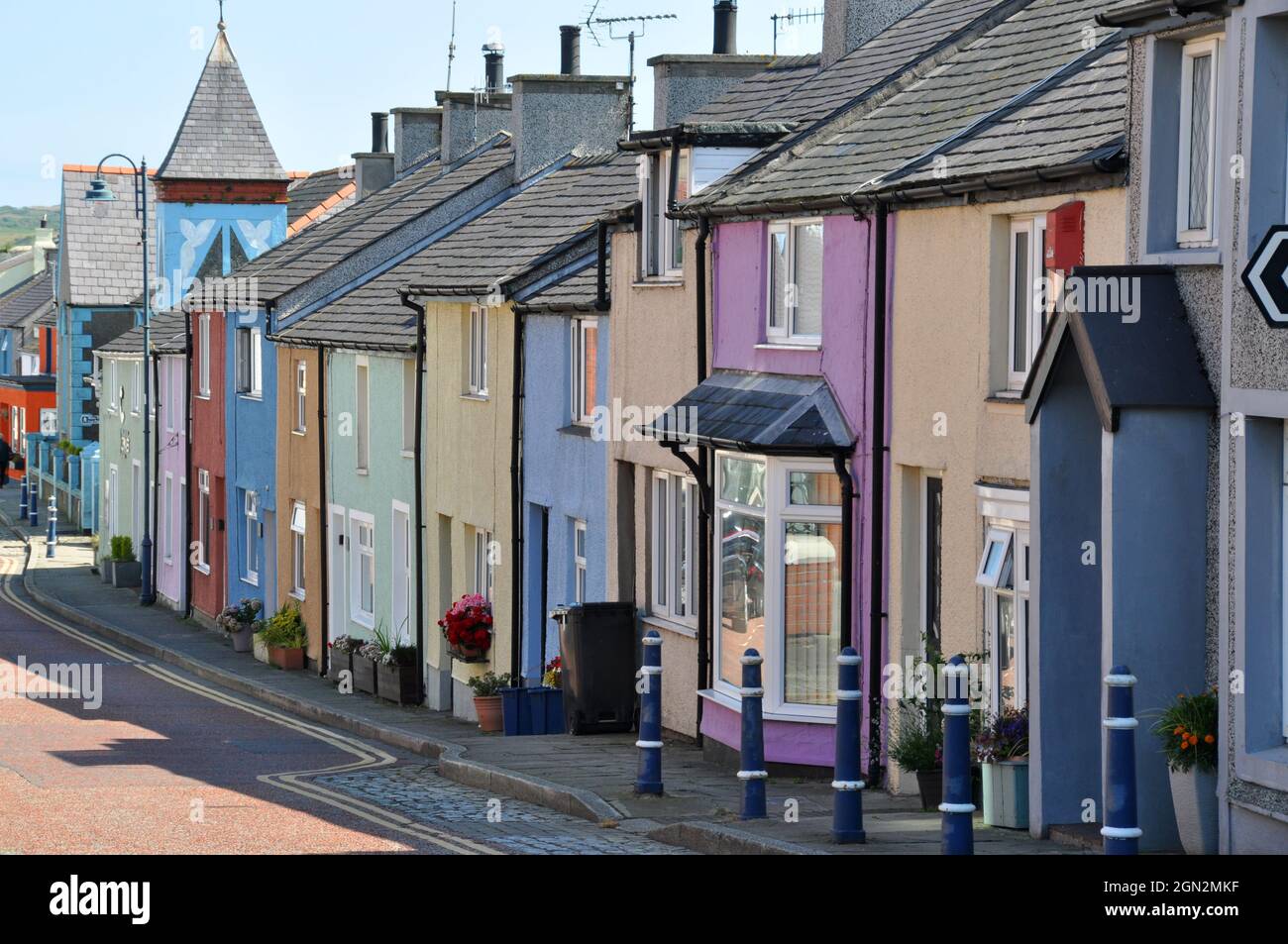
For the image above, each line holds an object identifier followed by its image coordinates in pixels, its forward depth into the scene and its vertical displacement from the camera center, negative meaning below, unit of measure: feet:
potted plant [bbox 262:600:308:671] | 113.80 -15.35
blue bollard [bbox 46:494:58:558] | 188.42 -16.17
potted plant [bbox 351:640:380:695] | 98.89 -14.71
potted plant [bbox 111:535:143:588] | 165.17 -16.16
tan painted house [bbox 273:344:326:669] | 113.19 -6.84
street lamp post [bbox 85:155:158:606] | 142.10 -4.47
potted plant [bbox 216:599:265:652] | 122.62 -15.50
